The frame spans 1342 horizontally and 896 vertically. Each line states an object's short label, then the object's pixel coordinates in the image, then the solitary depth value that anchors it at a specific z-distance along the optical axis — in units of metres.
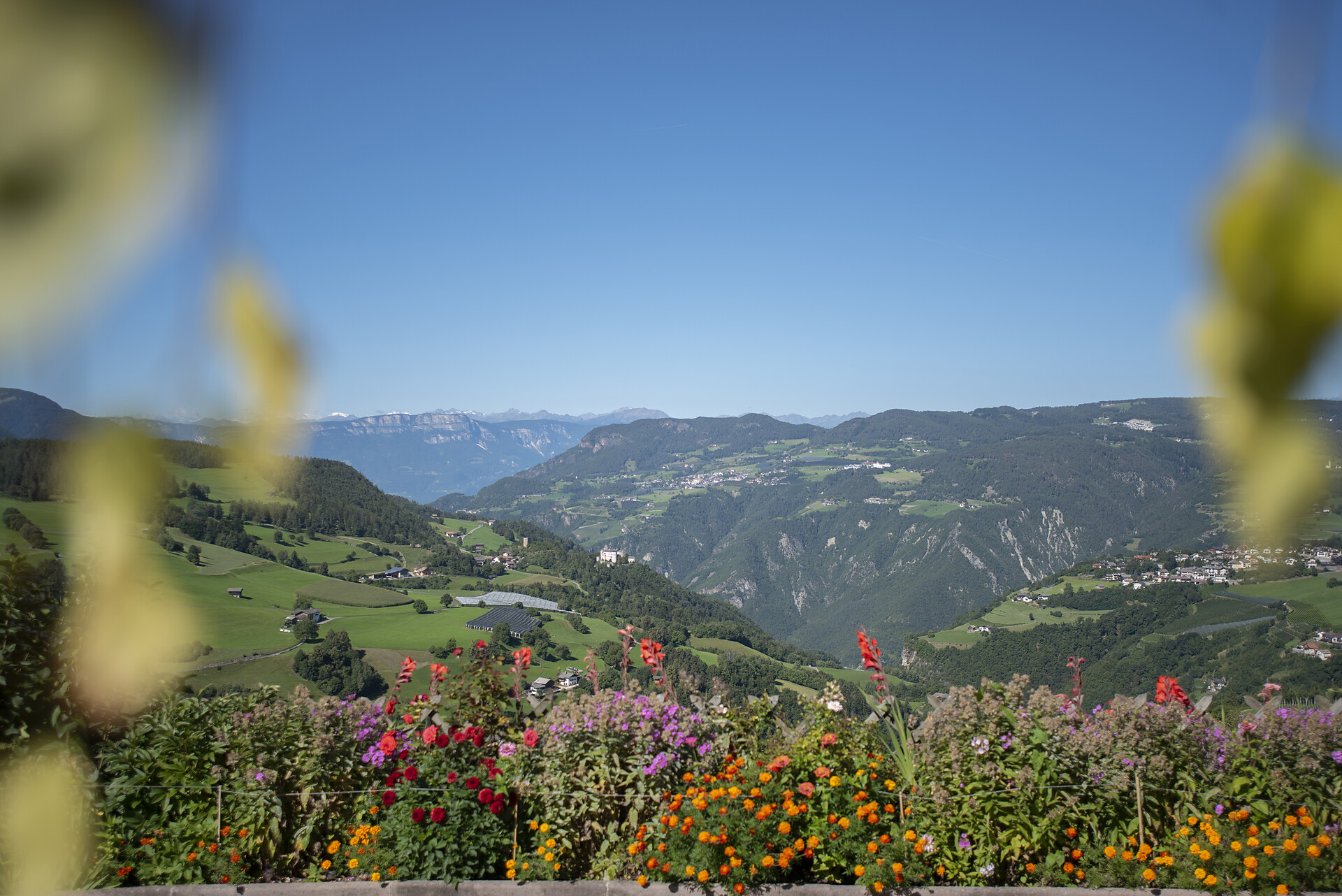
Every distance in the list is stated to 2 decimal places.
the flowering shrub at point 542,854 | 4.37
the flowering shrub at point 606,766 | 4.56
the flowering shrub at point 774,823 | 4.12
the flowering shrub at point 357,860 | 4.38
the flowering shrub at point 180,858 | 4.39
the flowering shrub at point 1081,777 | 4.33
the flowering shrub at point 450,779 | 4.33
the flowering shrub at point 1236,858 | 3.92
